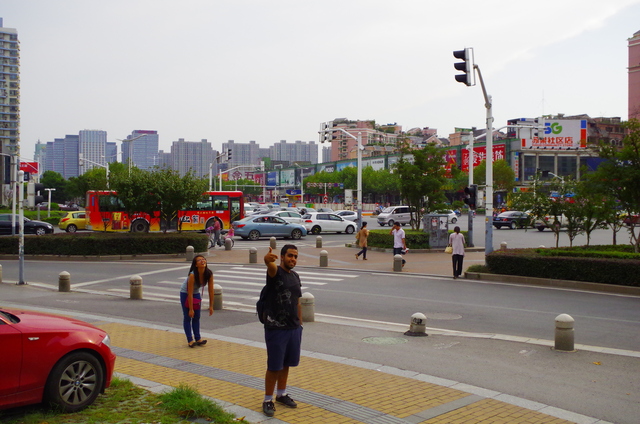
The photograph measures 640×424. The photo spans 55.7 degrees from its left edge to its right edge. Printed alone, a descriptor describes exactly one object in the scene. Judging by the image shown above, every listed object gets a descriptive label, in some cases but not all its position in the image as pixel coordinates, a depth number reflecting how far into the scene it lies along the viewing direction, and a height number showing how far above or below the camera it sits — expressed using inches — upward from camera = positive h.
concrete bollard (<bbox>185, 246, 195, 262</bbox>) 987.7 -69.0
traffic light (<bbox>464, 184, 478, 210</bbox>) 815.1 +25.3
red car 220.2 -57.5
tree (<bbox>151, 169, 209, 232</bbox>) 1130.7 +40.6
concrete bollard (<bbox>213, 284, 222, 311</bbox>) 534.6 -76.2
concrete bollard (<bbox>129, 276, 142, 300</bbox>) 609.9 -77.7
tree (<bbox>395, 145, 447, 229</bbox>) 1218.6 +73.5
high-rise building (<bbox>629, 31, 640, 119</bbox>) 3543.3 +852.0
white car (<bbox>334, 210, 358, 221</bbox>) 2197.5 -7.2
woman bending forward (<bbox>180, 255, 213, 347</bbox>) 367.9 -52.1
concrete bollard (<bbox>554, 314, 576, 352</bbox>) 374.3 -74.2
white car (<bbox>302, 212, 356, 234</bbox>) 1657.2 -30.5
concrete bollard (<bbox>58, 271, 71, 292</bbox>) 675.4 -79.9
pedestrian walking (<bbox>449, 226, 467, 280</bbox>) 759.1 -44.7
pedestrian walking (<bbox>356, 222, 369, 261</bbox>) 992.2 -44.1
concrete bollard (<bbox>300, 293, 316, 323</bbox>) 470.3 -73.3
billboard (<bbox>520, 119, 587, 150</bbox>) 3612.2 +481.2
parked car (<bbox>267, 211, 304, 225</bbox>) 1622.8 -9.1
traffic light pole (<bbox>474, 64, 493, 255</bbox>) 797.9 +49.4
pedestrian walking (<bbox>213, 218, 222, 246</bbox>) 1233.4 -48.2
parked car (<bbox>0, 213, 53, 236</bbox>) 1440.7 -37.0
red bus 1423.6 -5.6
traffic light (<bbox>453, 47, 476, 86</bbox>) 630.5 +154.3
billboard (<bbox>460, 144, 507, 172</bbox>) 3707.7 +381.4
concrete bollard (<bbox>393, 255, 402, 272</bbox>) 840.9 -69.1
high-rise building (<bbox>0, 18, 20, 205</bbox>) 5561.0 +1212.3
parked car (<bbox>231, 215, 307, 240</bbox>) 1440.7 -36.7
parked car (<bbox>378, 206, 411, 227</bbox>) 1935.0 -8.9
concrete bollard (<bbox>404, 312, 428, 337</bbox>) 423.5 -79.1
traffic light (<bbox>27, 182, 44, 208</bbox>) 701.9 +19.2
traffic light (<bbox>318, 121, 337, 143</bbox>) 1158.3 +151.2
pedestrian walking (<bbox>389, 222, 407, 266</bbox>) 919.0 -40.6
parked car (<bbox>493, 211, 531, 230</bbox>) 1780.3 -18.0
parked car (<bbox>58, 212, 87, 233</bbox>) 1715.1 -32.4
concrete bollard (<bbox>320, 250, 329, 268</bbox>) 903.1 -70.3
